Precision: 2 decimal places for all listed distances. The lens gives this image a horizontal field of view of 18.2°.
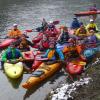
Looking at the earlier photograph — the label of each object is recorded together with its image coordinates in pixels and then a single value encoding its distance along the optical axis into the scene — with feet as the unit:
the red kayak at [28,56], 48.31
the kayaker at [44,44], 53.42
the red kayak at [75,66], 43.34
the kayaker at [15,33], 60.44
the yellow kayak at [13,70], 42.56
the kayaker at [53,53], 46.43
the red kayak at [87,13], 85.66
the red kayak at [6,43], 59.31
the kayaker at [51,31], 60.48
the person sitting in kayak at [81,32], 58.18
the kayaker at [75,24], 67.36
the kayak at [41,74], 39.65
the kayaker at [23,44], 53.21
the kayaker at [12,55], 47.01
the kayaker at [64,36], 55.98
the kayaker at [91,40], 52.24
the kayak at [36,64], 45.98
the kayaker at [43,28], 63.67
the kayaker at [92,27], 63.00
